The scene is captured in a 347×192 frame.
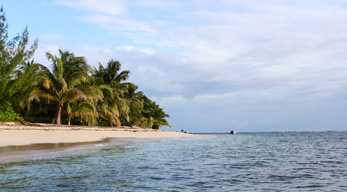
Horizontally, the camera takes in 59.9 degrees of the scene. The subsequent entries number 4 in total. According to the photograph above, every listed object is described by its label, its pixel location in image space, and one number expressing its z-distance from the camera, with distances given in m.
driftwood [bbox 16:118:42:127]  24.89
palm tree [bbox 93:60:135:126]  37.27
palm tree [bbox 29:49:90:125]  28.39
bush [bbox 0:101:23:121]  23.38
